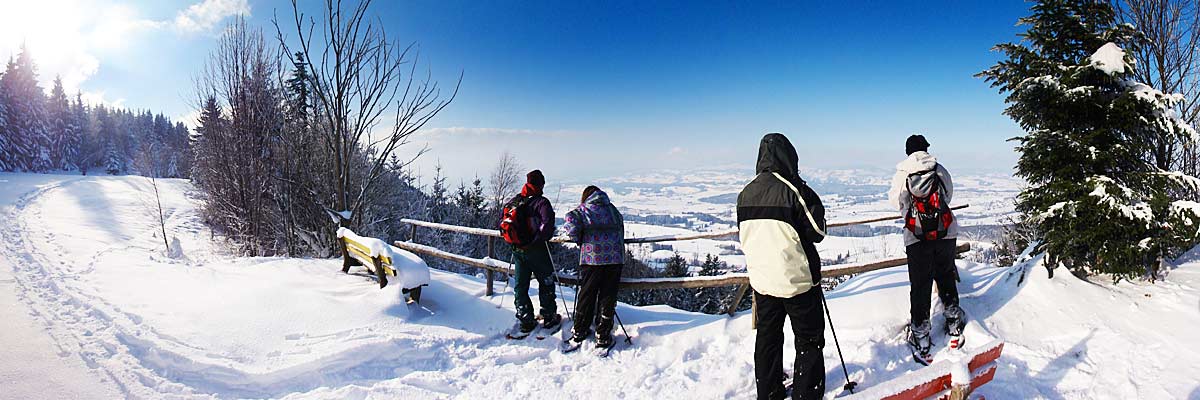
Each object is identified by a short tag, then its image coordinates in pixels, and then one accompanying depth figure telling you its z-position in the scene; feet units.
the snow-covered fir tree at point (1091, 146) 14.40
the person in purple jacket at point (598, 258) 14.74
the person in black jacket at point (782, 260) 9.76
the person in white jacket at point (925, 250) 13.05
